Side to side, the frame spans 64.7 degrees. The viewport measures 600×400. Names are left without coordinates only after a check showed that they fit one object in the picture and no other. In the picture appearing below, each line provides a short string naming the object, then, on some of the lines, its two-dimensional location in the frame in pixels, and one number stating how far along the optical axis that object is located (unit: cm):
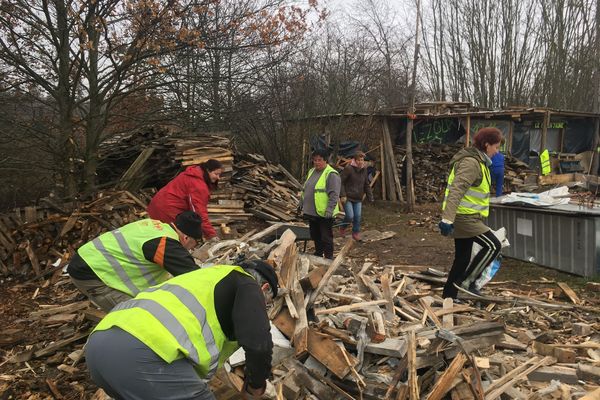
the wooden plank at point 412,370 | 321
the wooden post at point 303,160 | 1424
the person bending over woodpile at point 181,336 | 205
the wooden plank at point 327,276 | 452
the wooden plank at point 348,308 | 447
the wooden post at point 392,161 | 1476
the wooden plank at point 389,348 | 361
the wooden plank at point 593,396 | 326
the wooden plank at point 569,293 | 571
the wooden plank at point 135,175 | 976
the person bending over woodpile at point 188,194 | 530
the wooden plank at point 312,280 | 464
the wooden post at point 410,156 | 1325
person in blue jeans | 948
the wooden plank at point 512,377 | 337
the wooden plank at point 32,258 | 756
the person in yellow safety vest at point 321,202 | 679
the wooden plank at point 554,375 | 373
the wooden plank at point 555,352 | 404
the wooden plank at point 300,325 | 361
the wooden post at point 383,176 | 1507
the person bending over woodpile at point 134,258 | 308
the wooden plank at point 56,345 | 474
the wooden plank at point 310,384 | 341
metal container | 655
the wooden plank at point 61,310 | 587
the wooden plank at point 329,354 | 339
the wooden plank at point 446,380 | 321
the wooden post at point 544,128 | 1497
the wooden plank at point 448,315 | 457
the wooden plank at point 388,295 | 465
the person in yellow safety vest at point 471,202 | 482
